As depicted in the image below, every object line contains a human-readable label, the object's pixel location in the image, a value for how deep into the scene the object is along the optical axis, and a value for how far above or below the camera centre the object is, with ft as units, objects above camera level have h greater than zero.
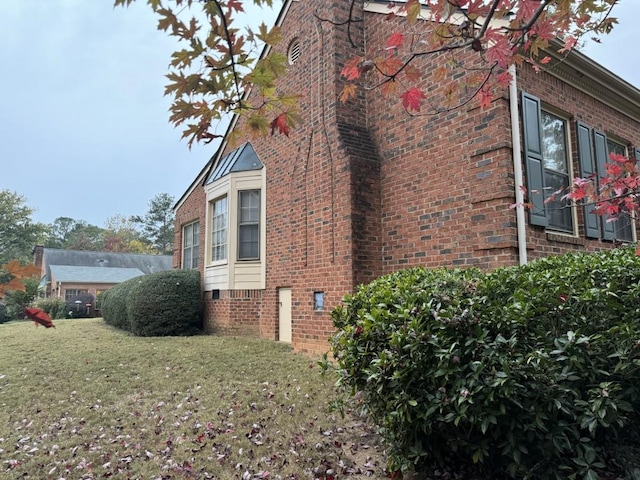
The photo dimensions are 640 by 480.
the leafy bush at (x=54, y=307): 63.87 -1.88
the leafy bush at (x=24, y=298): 61.21 -0.45
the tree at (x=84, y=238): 170.15 +28.95
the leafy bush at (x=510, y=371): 8.01 -1.58
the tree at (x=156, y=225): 193.01 +32.18
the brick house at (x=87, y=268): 94.73 +6.93
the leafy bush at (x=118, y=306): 38.01 -1.08
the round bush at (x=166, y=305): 33.22 -0.86
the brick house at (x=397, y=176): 17.80 +5.91
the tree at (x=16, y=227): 131.23 +21.60
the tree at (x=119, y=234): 172.35 +26.75
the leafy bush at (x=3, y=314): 65.31 -2.98
